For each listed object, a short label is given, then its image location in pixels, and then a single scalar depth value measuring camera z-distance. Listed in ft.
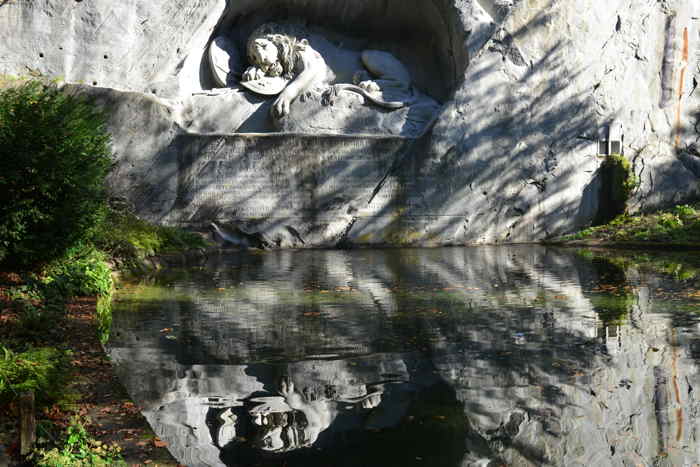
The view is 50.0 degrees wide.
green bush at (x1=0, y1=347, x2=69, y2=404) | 13.30
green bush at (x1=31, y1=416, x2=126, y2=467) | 11.16
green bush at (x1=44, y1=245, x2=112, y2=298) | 25.89
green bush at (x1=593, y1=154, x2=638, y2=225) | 57.57
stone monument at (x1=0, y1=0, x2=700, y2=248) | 53.06
